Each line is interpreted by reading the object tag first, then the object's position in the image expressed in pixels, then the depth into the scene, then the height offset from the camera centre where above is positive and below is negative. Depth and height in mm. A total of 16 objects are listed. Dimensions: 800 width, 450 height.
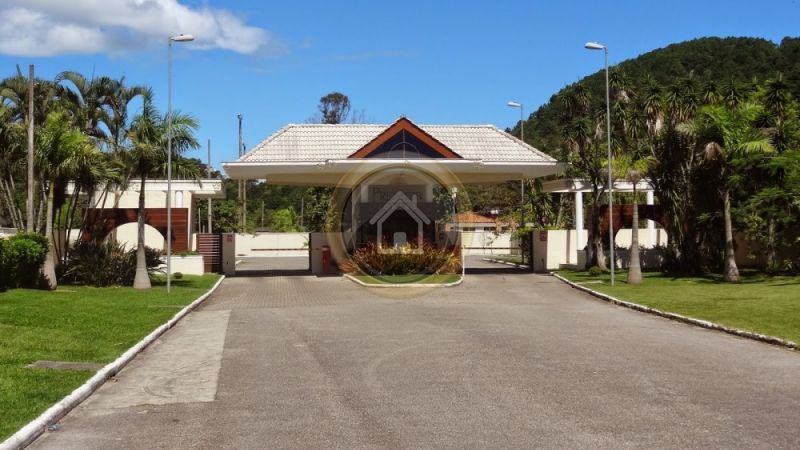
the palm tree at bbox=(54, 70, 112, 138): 35219 +6104
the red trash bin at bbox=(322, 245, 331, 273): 39094 -1076
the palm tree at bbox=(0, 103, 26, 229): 27188 +2934
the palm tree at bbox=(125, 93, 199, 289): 27828 +3235
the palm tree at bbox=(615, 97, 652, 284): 29828 +3033
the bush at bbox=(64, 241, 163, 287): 28656 -951
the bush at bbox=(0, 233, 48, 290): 22875 -578
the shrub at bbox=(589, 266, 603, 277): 33406 -1503
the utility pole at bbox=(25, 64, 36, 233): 25845 +2625
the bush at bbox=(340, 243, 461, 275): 33031 -1020
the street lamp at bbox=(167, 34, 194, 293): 26891 +2782
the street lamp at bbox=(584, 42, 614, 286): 27656 +1712
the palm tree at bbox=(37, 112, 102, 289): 26469 +2796
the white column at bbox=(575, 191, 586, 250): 41906 +329
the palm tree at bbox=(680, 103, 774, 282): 29328 +3496
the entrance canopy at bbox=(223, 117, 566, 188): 35594 +3709
